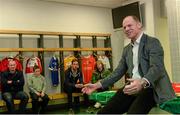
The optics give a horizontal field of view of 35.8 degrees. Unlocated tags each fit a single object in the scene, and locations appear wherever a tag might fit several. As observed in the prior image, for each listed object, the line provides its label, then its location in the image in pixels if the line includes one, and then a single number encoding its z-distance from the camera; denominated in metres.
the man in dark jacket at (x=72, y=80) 7.17
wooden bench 7.16
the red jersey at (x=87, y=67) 7.93
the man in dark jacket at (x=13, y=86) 6.31
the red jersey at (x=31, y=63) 7.08
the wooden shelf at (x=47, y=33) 7.04
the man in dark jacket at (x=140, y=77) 2.27
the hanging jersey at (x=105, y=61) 8.41
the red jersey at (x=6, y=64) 6.72
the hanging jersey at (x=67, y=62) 7.72
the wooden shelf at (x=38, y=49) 6.89
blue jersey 7.51
